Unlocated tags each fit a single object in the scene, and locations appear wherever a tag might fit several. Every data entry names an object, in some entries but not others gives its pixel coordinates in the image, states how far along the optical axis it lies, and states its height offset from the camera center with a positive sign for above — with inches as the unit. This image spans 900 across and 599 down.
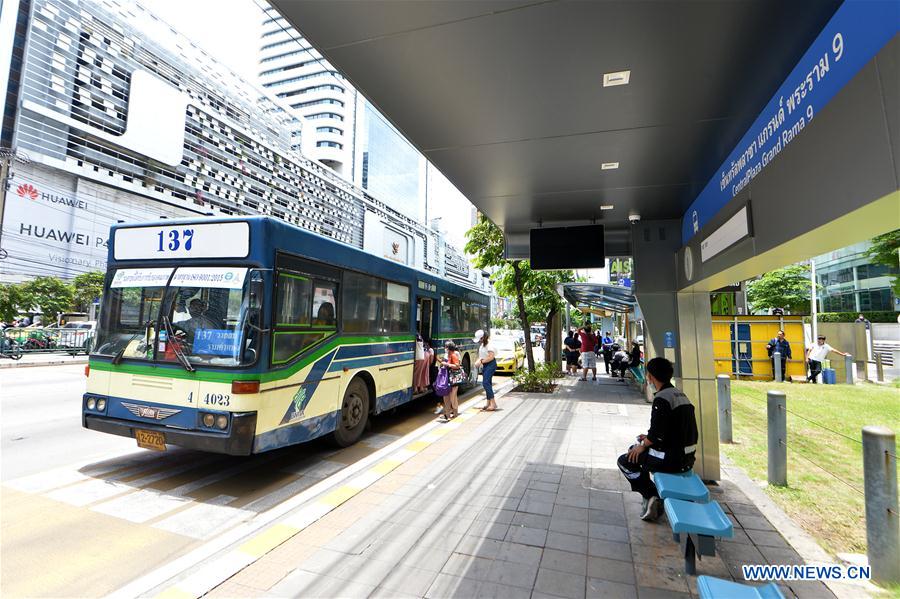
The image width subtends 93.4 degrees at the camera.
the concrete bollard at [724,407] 270.5 -44.5
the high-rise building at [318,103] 3715.6 +2036.9
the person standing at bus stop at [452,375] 331.6 -32.3
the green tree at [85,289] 1457.9 +145.7
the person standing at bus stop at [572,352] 716.0 -27.3
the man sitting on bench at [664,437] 147.3 -35.2
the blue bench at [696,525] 115.0 -51.4
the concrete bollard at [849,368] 542.0 -37.6
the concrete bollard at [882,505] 116.6 -46.3
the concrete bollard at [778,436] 191.9 -44.9
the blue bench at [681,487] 133.1 -48.4
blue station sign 65.2 +49.4
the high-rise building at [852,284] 1535.4 +210.7
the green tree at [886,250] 616.2 +139.4
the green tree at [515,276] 546.3 +81.5
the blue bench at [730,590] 84.0 -51.3
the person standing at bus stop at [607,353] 742.9 -30.5
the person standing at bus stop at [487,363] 376.5 -25.2
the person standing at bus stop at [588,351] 616.1 -21.8
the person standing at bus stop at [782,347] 564.4 -12.5
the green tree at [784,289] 1171.3 +137.6
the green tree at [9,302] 975.0 +67.0
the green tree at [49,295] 1226.4 +108.8
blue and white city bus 182.9 -2.7
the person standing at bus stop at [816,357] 537.6 -23.6
